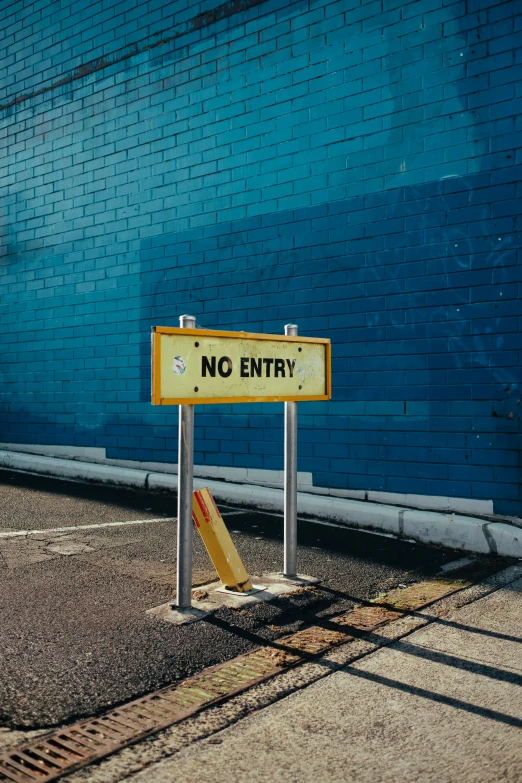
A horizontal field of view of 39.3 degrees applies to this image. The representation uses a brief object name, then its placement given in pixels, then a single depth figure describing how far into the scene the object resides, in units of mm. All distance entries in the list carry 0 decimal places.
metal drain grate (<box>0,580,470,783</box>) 2619
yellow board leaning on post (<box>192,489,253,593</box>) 4562
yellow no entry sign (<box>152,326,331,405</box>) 3998
